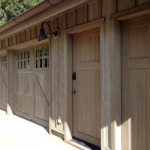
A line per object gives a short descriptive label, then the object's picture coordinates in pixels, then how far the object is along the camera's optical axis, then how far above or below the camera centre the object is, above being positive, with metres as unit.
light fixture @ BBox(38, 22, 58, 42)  3.78 +0.74
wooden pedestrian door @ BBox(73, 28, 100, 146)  3.22 -0.30
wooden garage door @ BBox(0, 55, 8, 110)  6.64 -0.45
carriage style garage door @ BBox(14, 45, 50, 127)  4.66 -0.37
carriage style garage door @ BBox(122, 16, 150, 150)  2.50 -0.21
